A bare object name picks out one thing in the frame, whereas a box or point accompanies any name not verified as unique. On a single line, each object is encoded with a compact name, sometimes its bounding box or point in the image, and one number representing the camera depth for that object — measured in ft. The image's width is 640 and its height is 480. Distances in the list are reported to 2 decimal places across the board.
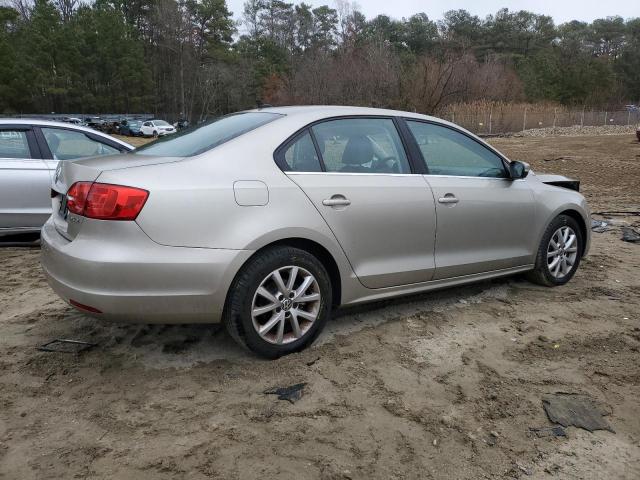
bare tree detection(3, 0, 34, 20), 232.73
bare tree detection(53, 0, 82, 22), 232.73
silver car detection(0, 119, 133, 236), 19.21
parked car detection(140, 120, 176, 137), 139.74
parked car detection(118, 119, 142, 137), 142.48
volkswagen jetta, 9.89
